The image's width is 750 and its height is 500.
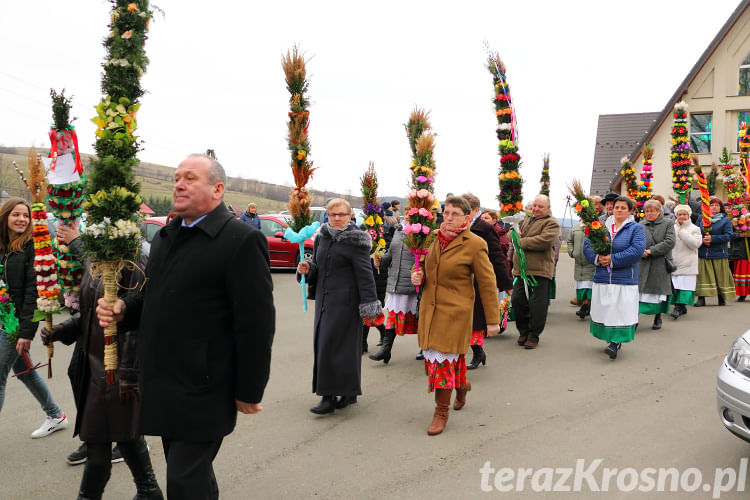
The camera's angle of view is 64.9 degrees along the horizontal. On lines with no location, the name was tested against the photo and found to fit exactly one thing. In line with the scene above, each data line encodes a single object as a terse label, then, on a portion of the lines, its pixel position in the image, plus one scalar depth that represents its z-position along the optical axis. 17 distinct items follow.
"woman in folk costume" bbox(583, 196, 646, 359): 7.55
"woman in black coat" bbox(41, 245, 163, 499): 3.45
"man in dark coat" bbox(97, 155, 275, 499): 2.78
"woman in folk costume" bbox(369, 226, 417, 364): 7.53
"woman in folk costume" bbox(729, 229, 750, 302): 12.90
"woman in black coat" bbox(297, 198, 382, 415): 5.71
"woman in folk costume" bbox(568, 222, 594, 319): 10.96
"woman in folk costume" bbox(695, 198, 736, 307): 12.10
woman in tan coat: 5.11
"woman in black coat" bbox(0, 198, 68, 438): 4.54
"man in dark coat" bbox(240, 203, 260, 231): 18.48
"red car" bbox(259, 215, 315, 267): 18.30
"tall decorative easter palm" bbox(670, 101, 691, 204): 13.80
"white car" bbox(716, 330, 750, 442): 4.00
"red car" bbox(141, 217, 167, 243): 16.09
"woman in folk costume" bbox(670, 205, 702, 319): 10.92
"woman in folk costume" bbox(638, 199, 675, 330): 9.14
